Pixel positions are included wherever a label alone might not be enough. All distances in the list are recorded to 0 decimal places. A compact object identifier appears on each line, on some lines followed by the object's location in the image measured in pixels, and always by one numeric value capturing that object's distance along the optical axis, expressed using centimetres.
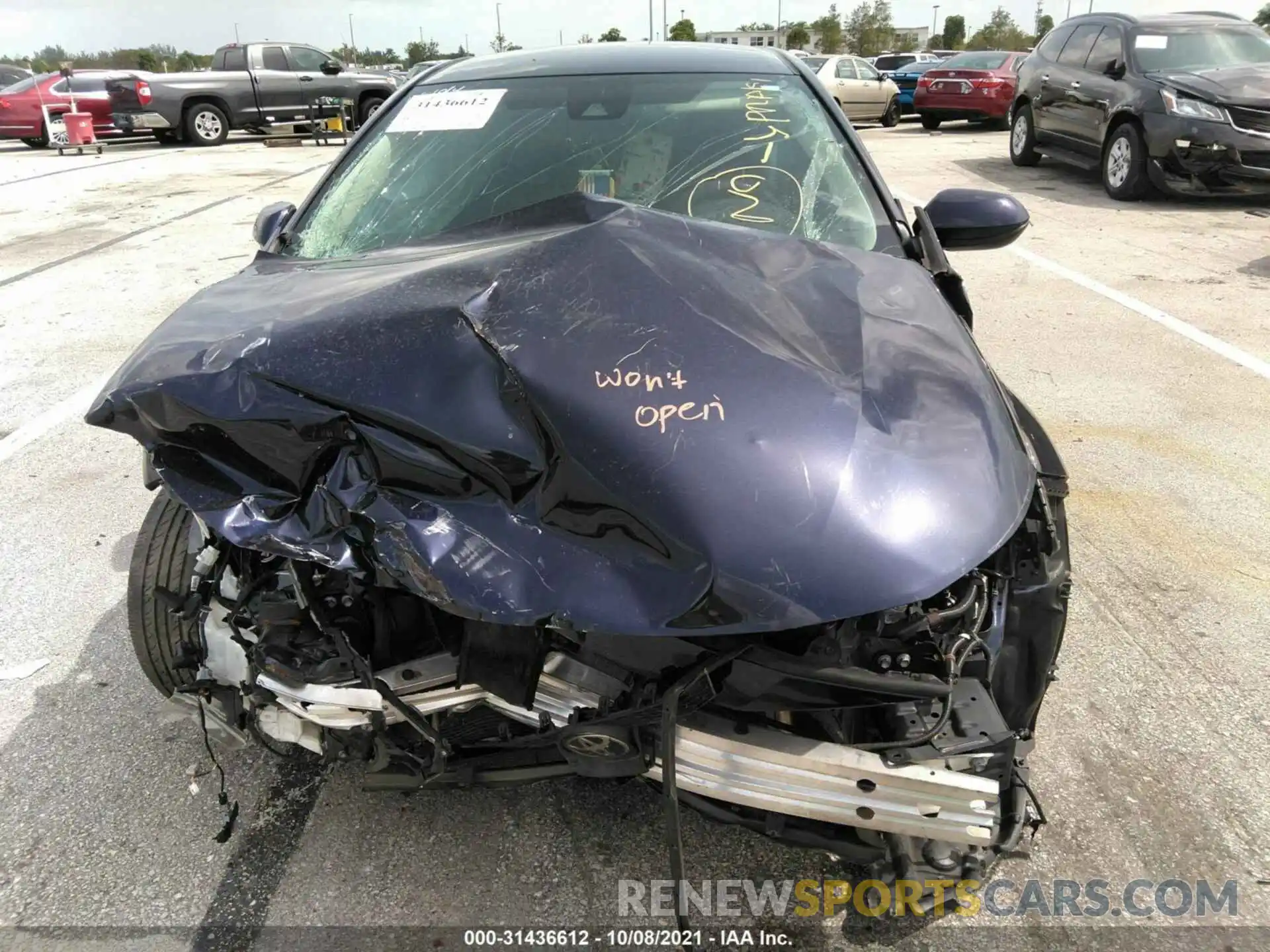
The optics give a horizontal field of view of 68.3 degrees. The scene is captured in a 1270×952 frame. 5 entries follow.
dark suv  828
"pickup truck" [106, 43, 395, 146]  1645
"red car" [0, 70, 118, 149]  1628
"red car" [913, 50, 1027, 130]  1661
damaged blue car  154
